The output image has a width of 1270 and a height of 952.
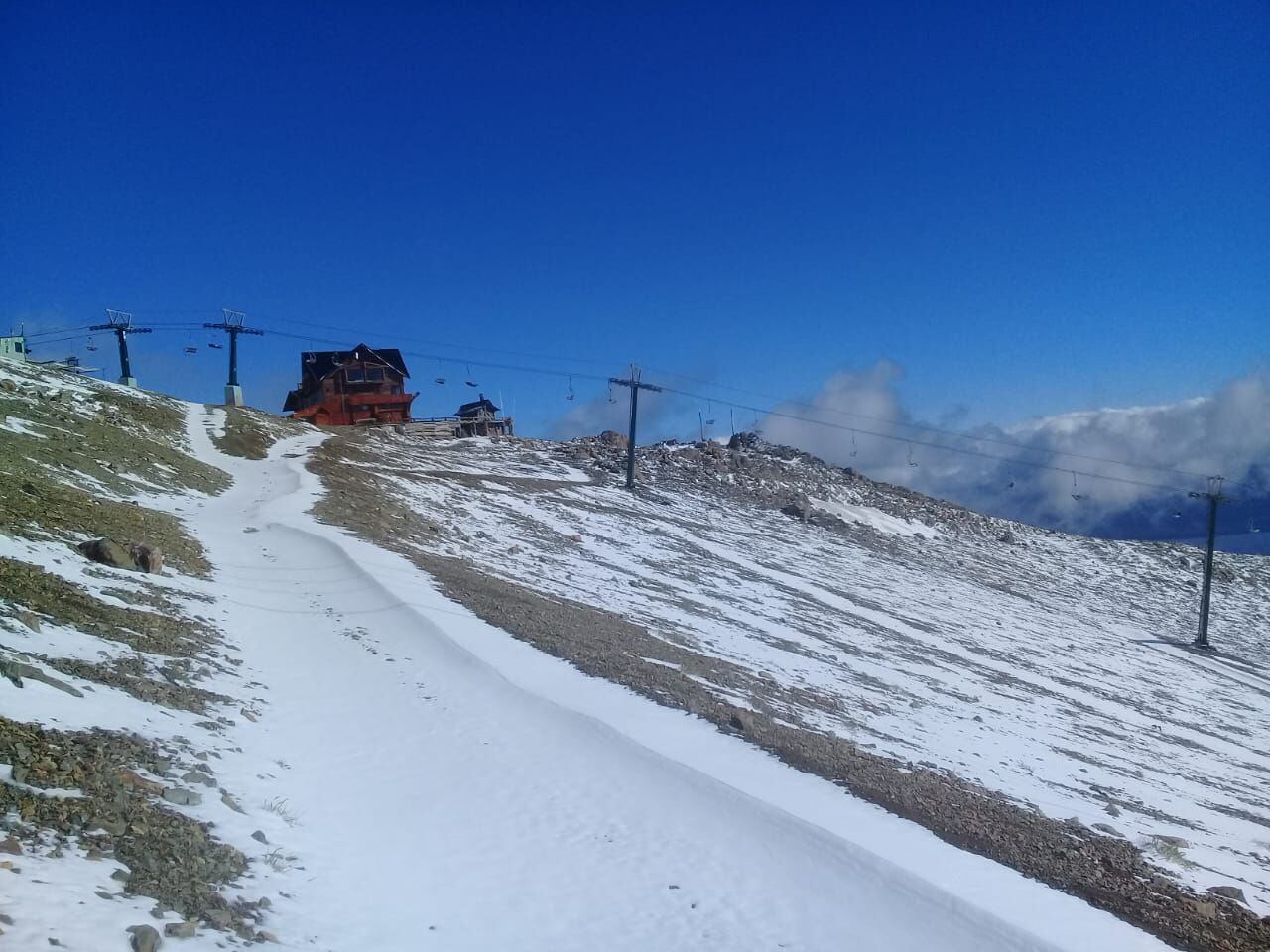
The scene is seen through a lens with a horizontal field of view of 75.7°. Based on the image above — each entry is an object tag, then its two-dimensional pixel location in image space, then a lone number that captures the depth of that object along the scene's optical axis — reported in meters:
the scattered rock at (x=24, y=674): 8.18
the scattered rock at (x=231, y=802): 7.93
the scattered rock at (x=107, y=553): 14.21
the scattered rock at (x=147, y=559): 14.88
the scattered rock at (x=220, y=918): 6.04
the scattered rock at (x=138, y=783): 7.32
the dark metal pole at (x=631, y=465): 50.12
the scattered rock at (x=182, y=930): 5.64
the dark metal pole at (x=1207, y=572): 42.19
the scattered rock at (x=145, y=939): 5.32
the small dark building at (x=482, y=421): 69.06
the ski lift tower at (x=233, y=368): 56.75
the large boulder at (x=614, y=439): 64.75
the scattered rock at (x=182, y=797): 7.49
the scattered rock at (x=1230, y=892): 10.06
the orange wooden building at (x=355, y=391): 70.25
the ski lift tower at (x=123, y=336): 60.28
